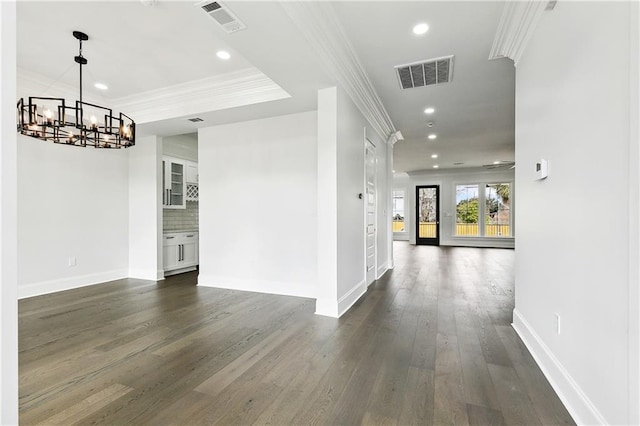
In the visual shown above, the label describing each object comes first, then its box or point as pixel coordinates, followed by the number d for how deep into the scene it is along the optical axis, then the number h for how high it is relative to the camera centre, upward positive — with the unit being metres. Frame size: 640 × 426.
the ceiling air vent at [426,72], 3.38 +1.64
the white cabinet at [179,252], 5.62 -0.76
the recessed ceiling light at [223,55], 3.30 +1.73
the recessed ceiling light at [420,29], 2.73 +1.67
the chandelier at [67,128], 2.85 +0.86
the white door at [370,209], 4.61 +0.05
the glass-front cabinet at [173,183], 5.71 +0.57
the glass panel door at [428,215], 11.84 -0.11
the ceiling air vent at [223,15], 2.06 +1.39
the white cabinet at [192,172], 6.32 +0.85
